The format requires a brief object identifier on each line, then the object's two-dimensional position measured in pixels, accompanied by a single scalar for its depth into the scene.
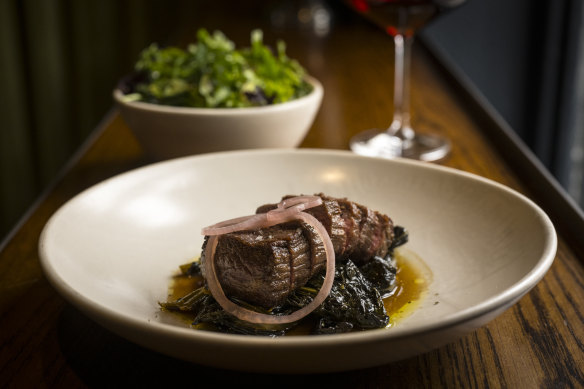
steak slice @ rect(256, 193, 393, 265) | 0.50
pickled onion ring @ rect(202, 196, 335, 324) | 0.46
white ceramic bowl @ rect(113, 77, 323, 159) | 0.66
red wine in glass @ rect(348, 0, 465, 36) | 0.73
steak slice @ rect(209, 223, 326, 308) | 0.47
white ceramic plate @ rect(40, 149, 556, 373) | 0.37
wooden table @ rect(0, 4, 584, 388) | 0.45
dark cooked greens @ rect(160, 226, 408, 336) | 0.47
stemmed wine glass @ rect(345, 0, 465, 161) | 0.73
